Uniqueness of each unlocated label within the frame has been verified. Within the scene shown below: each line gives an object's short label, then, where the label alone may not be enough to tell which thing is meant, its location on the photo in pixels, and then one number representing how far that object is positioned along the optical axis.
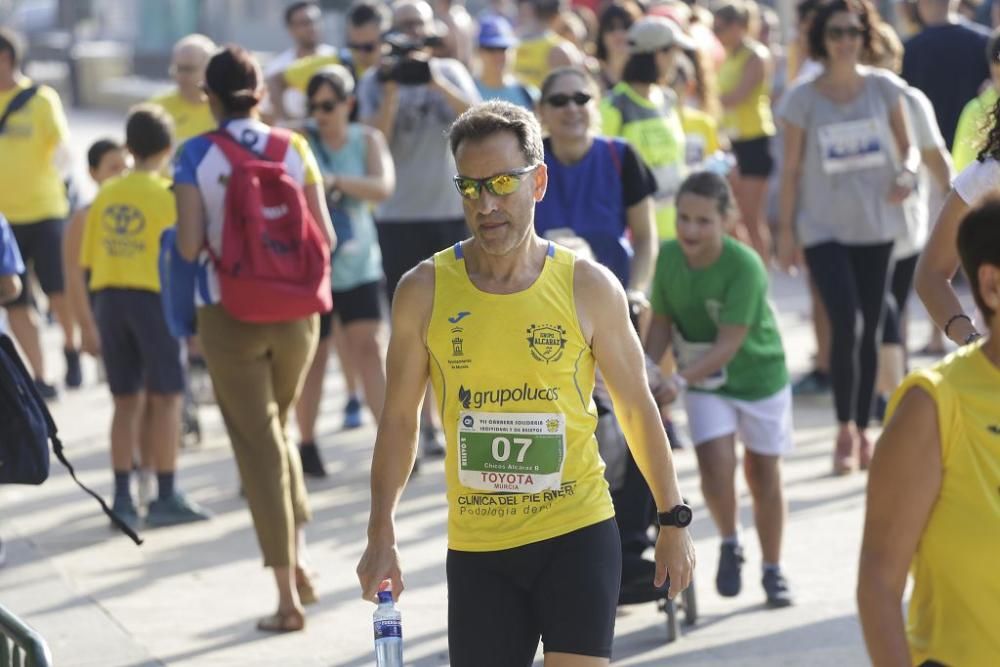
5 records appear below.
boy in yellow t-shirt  17.25
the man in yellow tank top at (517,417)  8.49
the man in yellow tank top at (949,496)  6.20
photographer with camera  19.27
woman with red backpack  13.55
